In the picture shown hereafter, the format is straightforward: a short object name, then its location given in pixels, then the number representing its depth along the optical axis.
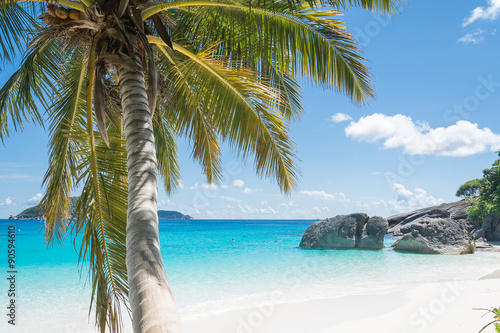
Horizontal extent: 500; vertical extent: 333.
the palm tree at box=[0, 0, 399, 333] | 2.88
